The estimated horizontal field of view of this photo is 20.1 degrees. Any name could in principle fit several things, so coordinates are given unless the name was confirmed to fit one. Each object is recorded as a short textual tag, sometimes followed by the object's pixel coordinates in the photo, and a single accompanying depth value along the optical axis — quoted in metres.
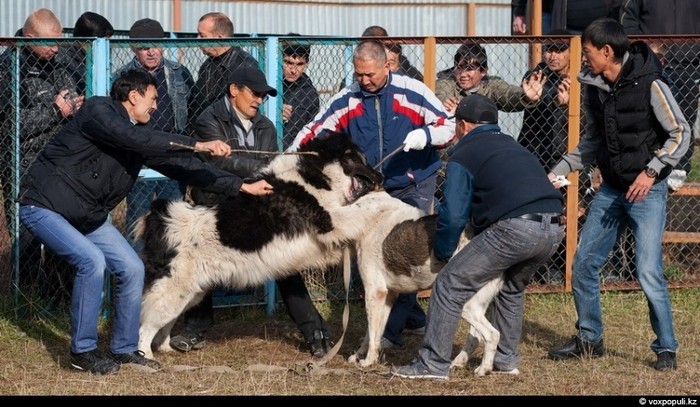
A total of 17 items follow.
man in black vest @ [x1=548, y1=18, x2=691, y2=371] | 12.38
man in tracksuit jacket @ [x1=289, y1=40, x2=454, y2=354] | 13.96
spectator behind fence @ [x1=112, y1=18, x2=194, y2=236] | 16.06
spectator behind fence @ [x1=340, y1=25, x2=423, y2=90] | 16.20
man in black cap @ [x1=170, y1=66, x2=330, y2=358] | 14.01
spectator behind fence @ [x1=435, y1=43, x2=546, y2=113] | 16.73
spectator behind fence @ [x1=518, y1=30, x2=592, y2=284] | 16.60
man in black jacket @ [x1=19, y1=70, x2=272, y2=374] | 12.34
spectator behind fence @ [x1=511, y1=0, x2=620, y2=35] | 23.77
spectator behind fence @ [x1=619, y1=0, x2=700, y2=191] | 16.57
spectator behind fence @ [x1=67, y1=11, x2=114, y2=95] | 18.57
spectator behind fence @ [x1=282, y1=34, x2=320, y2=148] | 16.52
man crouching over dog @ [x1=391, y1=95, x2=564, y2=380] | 11.61
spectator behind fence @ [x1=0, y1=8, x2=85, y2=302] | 15.66
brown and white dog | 12.57
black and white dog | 13.48
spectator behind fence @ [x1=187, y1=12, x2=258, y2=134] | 16.03
